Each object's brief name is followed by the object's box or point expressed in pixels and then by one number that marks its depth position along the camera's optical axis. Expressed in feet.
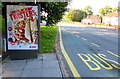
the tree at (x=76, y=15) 357.61
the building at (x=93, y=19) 313.59
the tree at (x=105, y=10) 328.29
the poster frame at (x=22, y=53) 20.99
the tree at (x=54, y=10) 50.61
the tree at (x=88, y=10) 385.46
